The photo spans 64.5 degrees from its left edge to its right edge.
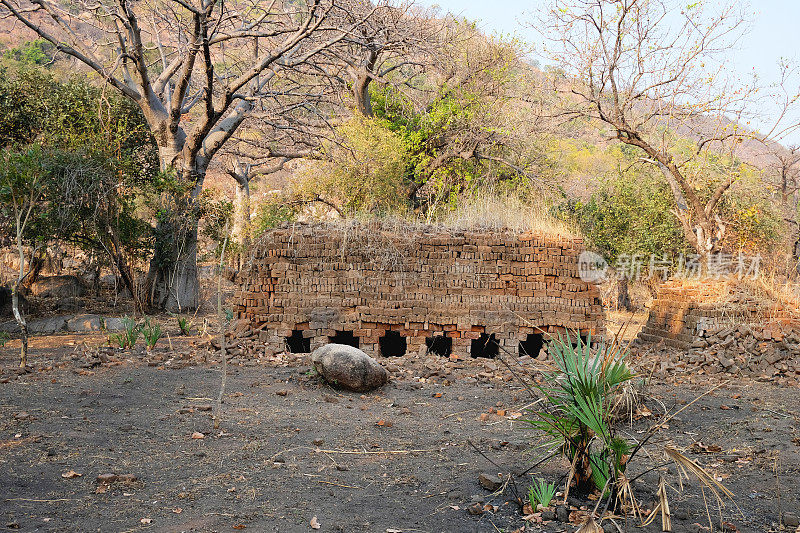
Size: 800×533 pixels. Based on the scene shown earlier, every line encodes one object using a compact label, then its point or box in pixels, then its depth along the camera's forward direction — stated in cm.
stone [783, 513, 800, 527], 394
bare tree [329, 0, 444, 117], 1423
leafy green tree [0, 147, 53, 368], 784
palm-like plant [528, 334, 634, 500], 381
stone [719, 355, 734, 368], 974
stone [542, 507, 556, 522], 384
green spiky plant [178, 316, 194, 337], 1062
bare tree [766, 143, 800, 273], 1673
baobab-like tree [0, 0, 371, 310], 1245
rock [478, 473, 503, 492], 430
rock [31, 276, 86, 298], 1425
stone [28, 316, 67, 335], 1120
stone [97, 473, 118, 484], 434
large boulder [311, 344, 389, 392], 739
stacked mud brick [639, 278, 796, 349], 1065
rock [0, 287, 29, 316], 1273
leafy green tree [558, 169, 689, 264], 1783
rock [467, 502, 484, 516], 401
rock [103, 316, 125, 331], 1140
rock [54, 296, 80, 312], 1322
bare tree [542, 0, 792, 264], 1543
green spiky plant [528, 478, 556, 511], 388
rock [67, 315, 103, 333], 1136
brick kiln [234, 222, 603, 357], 959
